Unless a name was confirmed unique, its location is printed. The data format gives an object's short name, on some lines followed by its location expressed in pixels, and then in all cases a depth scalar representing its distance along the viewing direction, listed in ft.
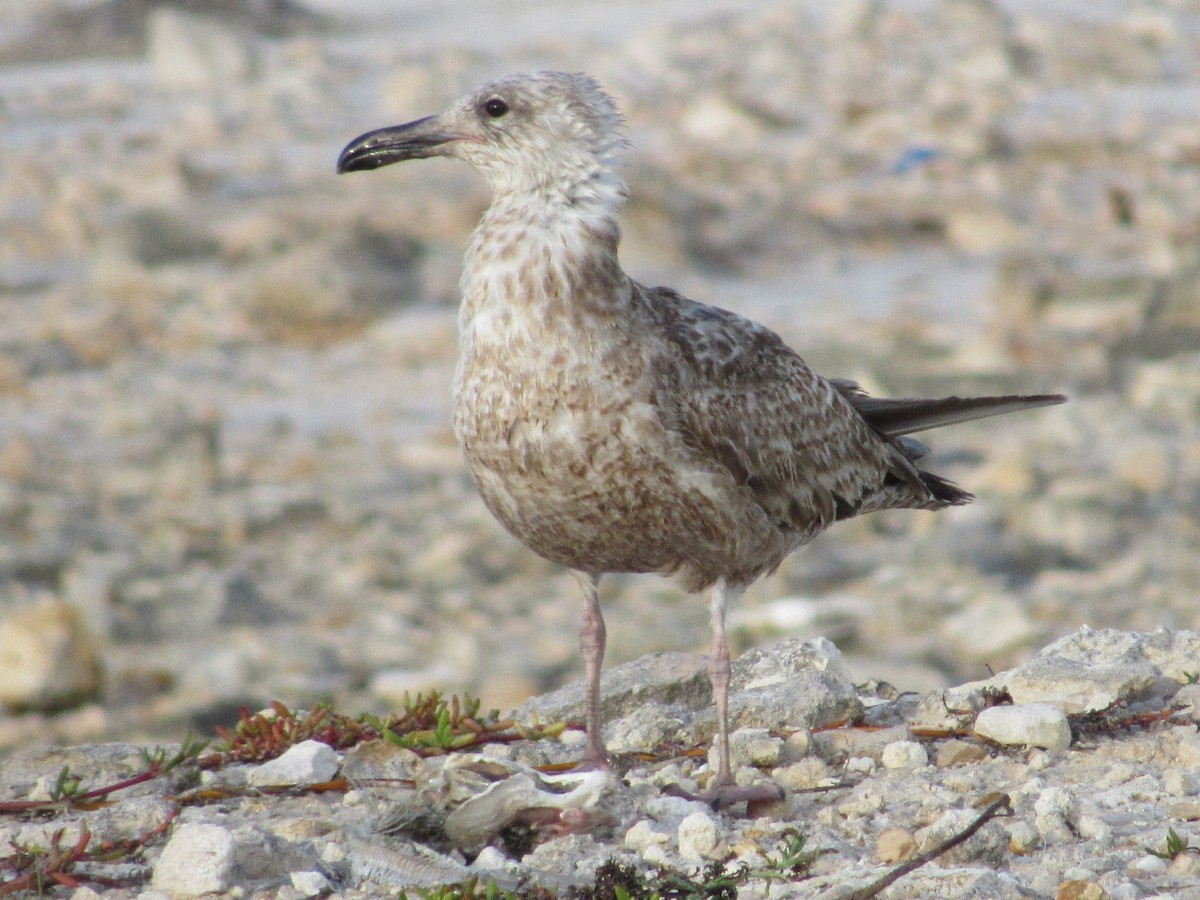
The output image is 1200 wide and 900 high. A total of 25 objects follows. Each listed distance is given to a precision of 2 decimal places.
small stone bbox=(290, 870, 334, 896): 28.63
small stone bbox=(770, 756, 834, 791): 33.32
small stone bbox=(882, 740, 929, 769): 33.62
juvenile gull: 33.30
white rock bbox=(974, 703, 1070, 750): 33.83
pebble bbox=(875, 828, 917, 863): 28.99
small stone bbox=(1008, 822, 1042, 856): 29.48
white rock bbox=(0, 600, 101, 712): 66.85
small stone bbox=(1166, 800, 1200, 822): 30.30
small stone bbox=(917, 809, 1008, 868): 28.76
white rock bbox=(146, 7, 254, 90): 152.87
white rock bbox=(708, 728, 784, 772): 34.35
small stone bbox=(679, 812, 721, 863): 29.78
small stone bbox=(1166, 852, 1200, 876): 27.96
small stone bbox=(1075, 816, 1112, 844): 29.55
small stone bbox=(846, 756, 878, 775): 33.68
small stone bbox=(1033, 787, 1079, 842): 29.89
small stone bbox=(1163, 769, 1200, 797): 31.58
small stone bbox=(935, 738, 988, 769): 33.63
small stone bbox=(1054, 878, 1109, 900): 26.99
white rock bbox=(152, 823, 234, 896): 28.25
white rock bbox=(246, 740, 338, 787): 33.91
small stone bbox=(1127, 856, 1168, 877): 28.07
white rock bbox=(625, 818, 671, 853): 30.30
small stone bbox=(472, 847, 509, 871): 29.66
